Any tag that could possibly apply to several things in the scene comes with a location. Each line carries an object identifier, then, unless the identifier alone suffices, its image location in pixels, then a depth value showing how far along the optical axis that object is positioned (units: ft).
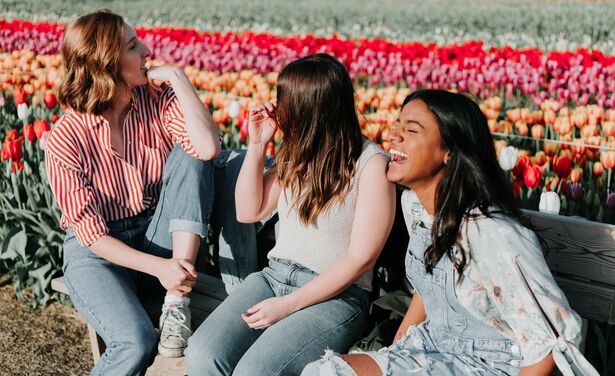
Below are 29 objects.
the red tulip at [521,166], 11.36
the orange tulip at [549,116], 15.97
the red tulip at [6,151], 13.05
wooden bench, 7.66
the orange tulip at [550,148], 13.23
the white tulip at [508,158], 11.05
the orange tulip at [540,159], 12.67
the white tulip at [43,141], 11.71
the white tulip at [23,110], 15.14
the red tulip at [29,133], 13.98
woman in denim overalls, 6.34
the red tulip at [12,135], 13.28
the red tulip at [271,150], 13.78
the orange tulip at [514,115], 16.15
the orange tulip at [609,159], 12.15
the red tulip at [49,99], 15.83
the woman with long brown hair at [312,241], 7.99
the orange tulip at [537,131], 15.28
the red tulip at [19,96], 16.26
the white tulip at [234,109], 14.92
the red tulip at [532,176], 11.12
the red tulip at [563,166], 11.66
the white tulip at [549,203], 9.35
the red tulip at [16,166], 13.13
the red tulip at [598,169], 12.65
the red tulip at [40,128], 13.52
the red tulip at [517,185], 11.29
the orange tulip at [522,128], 15.62
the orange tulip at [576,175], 12.18
